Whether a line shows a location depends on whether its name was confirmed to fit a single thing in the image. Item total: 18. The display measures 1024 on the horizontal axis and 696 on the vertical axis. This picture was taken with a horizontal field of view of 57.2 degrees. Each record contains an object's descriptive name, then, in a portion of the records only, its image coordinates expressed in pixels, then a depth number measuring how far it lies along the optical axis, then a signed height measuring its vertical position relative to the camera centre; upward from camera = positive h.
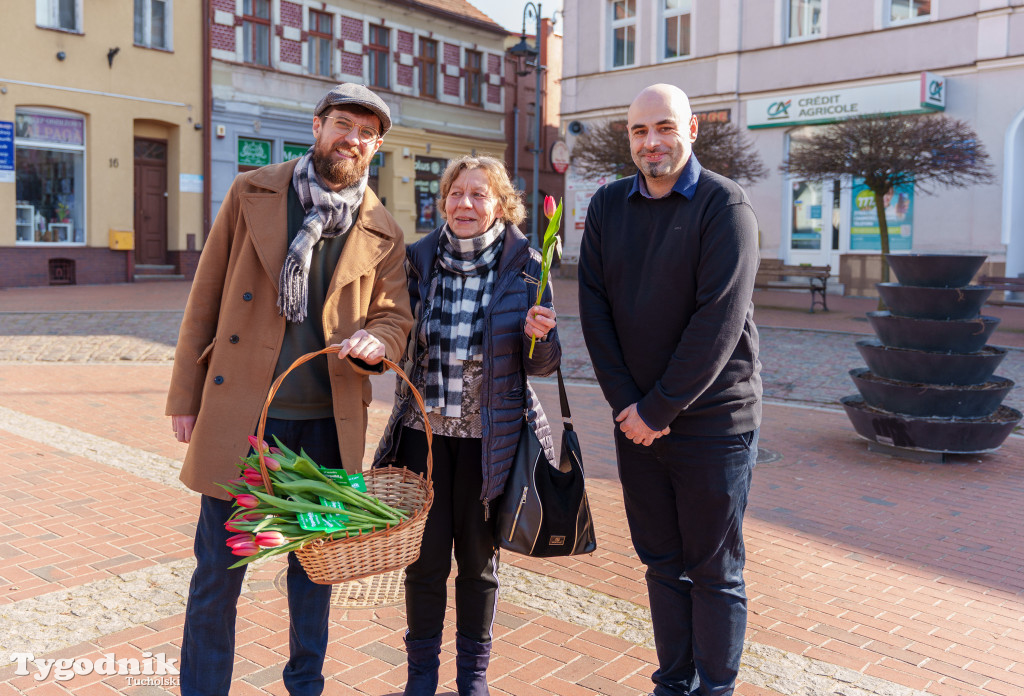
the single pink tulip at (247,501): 2.72 -0.68
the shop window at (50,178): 20.47 +1.84
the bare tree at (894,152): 15.57 +2.09
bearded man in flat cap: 2.98 -0.23
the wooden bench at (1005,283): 14.74 -0.07
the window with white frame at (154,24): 22.33 +5.73
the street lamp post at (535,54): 20.59 +4.76
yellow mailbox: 21.78 +0.50
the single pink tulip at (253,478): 2.82 -0.64
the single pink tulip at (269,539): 2.59 -0.76
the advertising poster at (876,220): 20.72 +1.27
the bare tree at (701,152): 18.19 +2.38
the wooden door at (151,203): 22.95 +1.47
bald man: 2.97 -0.31
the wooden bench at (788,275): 18.15 -0.04
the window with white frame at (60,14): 20.47 +5.42
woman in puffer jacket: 3.24 -0.43
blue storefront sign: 19.88 +2.31
